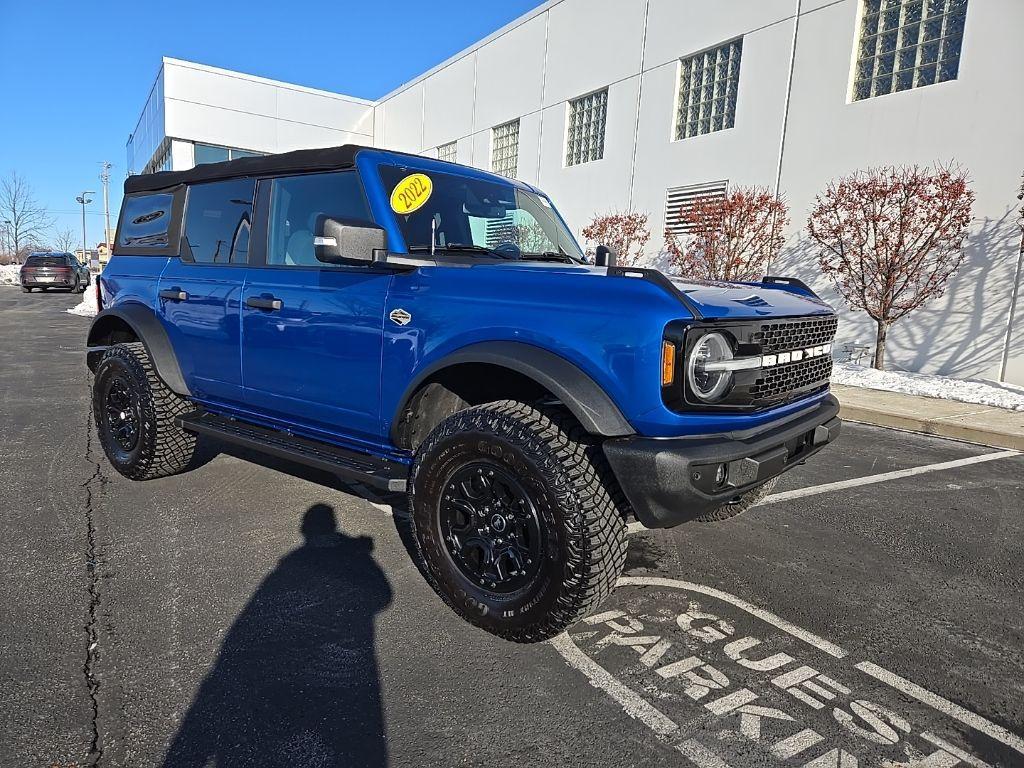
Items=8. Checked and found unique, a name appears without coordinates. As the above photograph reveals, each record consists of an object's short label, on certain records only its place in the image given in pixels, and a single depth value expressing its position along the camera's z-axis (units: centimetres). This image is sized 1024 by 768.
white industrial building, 931
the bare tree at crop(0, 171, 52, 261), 6103
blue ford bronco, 245
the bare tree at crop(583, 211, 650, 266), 1505
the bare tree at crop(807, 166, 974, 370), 955
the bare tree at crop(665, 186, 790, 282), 1201
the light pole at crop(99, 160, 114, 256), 5506
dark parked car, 2852
